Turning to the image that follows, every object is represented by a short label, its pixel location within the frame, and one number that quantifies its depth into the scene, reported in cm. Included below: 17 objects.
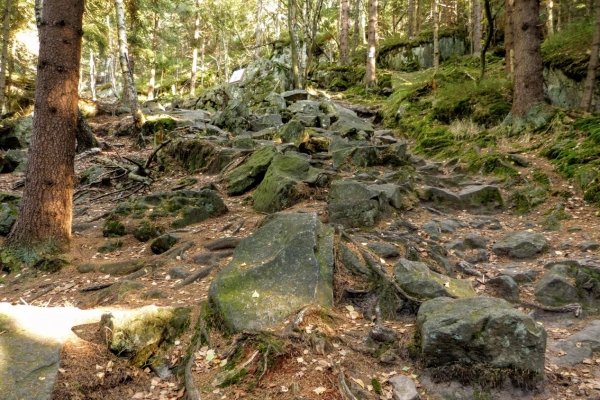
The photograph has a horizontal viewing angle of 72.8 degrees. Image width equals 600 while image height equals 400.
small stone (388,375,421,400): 316
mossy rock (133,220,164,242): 704
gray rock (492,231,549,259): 585
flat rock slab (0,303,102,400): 309
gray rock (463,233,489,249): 617
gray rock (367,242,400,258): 536
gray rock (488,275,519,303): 481
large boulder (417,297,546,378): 323
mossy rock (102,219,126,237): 714
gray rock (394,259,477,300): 432
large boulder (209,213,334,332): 396
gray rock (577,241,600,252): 564
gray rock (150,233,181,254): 649
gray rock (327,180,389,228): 653
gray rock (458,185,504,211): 769
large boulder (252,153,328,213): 778
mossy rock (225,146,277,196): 905
